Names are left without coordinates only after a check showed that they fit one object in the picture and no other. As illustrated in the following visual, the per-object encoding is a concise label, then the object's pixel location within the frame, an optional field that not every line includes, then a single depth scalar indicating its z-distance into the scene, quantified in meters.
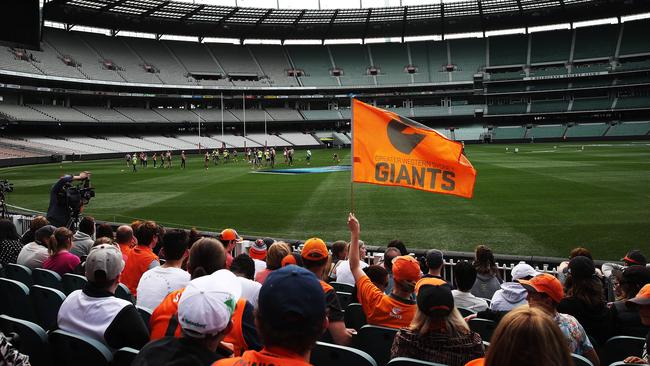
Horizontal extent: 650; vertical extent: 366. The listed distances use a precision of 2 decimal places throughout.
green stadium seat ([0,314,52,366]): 3.68
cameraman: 11.86
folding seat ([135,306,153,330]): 4.47
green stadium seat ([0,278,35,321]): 5.19
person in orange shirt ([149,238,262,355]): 3.44
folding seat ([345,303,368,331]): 5.06
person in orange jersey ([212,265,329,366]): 2.22
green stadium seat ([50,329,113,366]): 3.38
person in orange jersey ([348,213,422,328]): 4.25
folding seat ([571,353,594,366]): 3.16
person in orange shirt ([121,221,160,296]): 6.49
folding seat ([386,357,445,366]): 2.97
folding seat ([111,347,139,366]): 3.24
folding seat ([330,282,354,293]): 6.71
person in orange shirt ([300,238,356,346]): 4.18
